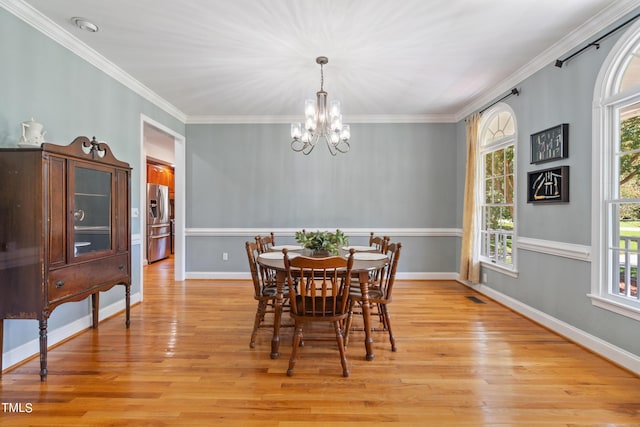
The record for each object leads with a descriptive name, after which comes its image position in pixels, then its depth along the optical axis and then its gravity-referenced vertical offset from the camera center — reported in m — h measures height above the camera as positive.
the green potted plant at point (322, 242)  3.04 -0.29
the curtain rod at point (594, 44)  2.42 +1.40
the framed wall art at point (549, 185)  3.02 +0.26
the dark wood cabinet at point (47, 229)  2.21 -0.13
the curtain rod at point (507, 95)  3.73 +1.41
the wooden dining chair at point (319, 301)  2.24 -0.67
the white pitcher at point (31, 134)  2.38 +0.58
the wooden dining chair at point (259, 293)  2.78 -0.73
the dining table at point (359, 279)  2.52 -0.54
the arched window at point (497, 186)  4.05 +0.35
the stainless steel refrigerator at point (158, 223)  7.24 -0.27
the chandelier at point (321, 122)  3.24 +0.92
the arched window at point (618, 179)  2.46 +0.26
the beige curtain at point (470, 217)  4.62 -0.08
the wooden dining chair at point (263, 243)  3.39 -0.34
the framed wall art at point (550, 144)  3.02 +0.67
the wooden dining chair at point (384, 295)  2.70 -0.72
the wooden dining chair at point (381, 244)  3.35 -0.36
